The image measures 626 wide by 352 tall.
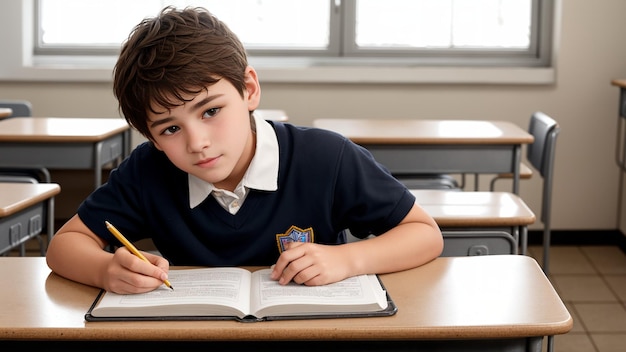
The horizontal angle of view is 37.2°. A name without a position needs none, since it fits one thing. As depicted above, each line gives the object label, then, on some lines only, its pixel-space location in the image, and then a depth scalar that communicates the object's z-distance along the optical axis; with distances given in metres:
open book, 1.26
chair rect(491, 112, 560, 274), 3.47
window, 4.96
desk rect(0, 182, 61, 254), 2.36
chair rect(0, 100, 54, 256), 3.55
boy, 1.43
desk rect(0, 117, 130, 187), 3.62
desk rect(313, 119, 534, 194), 3.48
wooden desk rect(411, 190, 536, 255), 2.24
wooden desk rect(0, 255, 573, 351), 1.21
